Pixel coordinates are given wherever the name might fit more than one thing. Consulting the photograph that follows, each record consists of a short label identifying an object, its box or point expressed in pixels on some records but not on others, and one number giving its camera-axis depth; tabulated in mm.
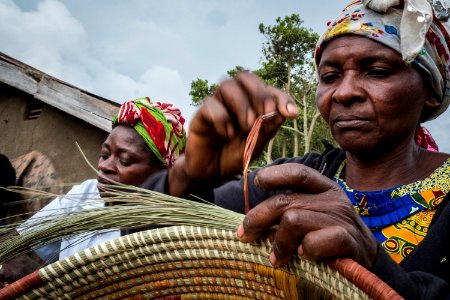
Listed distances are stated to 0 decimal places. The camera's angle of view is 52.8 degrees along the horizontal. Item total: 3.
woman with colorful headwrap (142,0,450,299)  909
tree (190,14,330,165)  15023
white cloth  1368
